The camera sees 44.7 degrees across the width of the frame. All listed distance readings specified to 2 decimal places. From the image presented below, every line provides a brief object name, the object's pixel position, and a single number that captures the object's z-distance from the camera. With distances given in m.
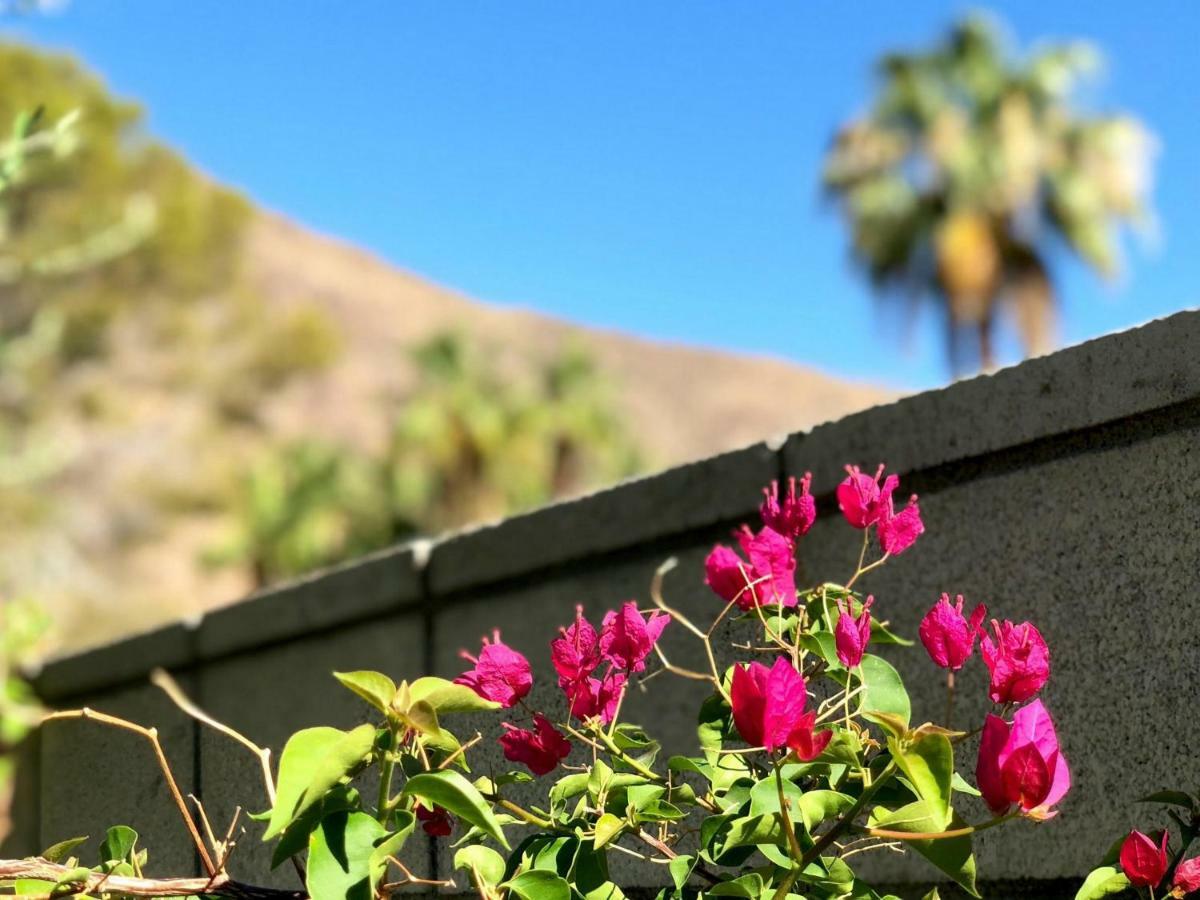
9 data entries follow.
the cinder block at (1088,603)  1.63
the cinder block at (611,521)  2.15
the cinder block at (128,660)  3.13
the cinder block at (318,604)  2.68
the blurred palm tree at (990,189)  19.23
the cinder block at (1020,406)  1.63
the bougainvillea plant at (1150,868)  1.33
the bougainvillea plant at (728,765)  1.19
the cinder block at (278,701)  2.30
